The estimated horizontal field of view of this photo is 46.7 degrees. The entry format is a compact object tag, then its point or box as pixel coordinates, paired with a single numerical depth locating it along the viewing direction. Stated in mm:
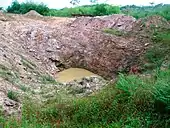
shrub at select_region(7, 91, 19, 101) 4250
